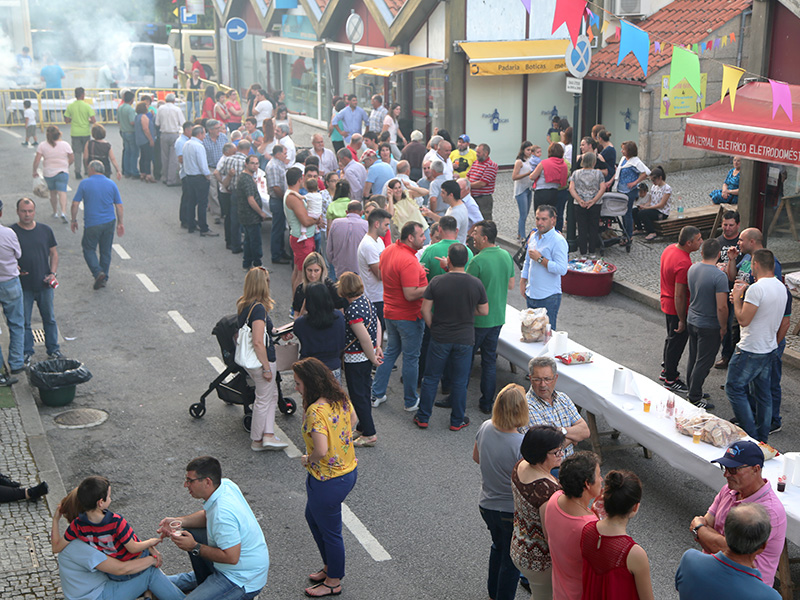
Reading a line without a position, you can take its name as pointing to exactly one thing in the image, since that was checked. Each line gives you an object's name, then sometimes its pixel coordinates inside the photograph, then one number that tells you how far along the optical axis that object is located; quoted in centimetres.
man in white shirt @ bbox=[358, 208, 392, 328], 964
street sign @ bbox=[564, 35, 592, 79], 1362
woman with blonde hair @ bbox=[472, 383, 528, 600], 554
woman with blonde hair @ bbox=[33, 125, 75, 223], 1608
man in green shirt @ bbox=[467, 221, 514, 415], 885
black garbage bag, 909
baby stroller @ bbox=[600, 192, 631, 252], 1455
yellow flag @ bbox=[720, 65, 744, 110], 1030
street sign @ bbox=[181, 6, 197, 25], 3316
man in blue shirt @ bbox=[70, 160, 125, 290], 1280
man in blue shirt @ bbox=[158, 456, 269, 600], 519
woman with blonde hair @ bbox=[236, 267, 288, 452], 793
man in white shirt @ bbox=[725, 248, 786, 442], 780
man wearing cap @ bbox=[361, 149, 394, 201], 1370
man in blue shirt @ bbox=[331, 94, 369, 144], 2100
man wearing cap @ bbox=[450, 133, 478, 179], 1592
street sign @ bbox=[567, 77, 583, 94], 1377
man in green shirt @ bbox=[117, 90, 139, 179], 2066
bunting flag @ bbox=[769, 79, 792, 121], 1046
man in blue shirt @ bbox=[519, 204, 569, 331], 952
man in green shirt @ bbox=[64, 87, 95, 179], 1995
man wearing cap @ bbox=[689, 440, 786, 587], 484
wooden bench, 1523
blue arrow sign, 2620
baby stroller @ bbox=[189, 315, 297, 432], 832
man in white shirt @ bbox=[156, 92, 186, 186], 1961
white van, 3553
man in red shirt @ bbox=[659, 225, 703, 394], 900
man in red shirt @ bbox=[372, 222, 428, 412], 881
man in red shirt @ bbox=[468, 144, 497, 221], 1424
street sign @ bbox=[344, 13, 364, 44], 2042
